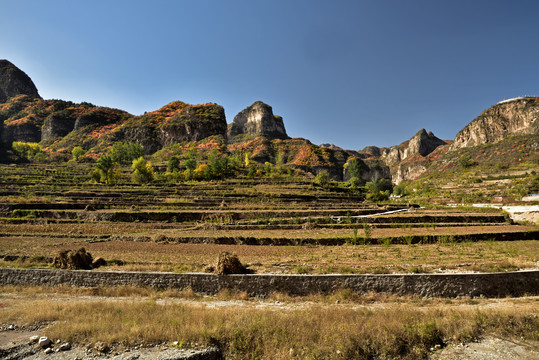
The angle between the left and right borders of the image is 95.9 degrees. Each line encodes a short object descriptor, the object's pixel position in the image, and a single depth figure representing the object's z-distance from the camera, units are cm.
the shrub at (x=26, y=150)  10094
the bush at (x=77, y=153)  9966
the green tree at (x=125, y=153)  9937
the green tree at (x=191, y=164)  7850
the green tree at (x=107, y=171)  6303
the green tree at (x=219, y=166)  7706
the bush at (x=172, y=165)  7938
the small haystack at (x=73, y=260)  1484
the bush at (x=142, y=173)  6675
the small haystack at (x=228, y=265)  1241
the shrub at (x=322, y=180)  7061
